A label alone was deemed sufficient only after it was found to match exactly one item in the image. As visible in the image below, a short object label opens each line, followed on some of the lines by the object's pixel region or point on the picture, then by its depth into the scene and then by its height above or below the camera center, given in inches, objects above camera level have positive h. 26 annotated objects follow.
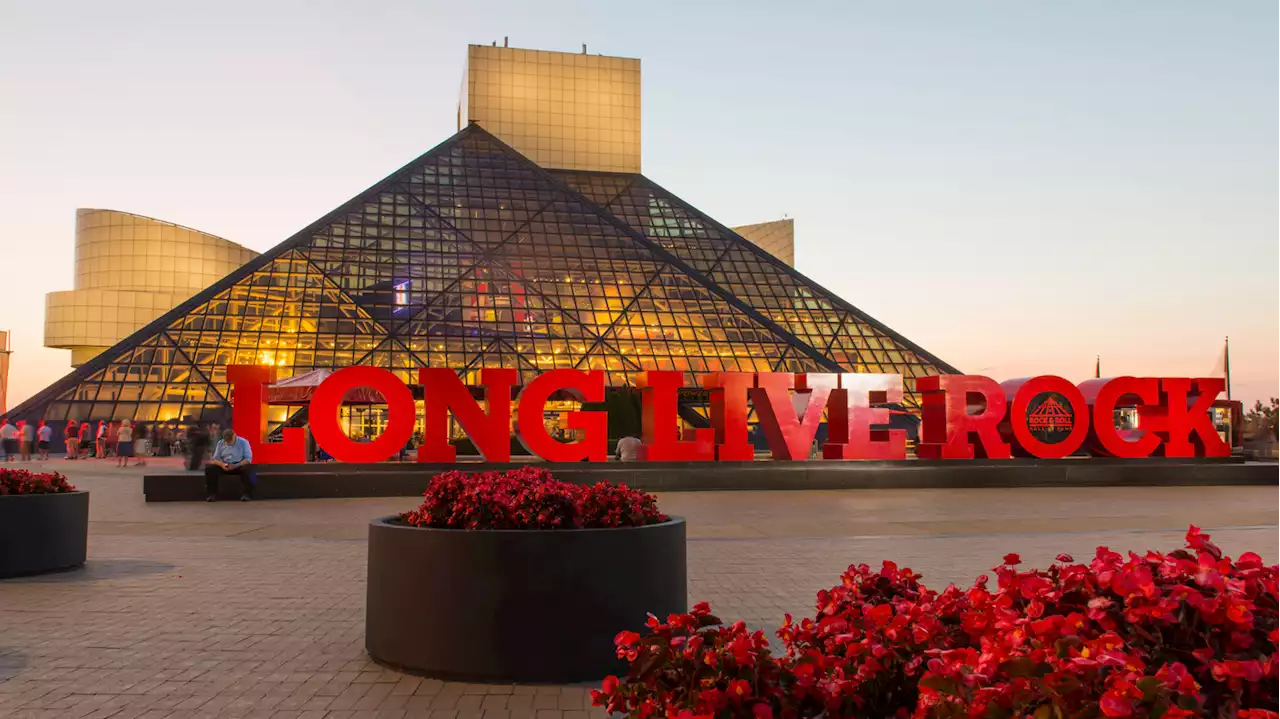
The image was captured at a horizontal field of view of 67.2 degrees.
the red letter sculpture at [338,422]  733.3 -0.2
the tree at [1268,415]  1517.0 +13.4
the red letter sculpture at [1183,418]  884.0 +4.2
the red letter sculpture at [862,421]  860.0 +0.4
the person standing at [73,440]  1364.4 -30.1
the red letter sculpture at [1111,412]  866.8 +9.4
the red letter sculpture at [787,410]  836.0 +9.7
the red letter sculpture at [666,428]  820.6 -6.2
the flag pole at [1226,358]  1873.8 +127.1
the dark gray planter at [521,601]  209.0 -39.6
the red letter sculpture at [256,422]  756.0 -2.1
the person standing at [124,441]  1186.0 -27.8
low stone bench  738.2 -46.2
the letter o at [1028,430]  853.2 +4.5
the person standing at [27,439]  1301.7 -28.0
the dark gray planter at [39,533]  345.7 -41.8
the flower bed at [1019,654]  73.2 -20.3
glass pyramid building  1451.8 +187.6
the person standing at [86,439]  1396.3 -29.9
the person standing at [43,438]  1384.1 -28.2
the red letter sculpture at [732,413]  837.8 +7.1
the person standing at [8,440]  1321.4 -29.9
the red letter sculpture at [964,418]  860.6 +3.5
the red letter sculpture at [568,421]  760.3 +0.2
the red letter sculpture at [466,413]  756.0 +5.6
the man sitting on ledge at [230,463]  698.2 -31.9
